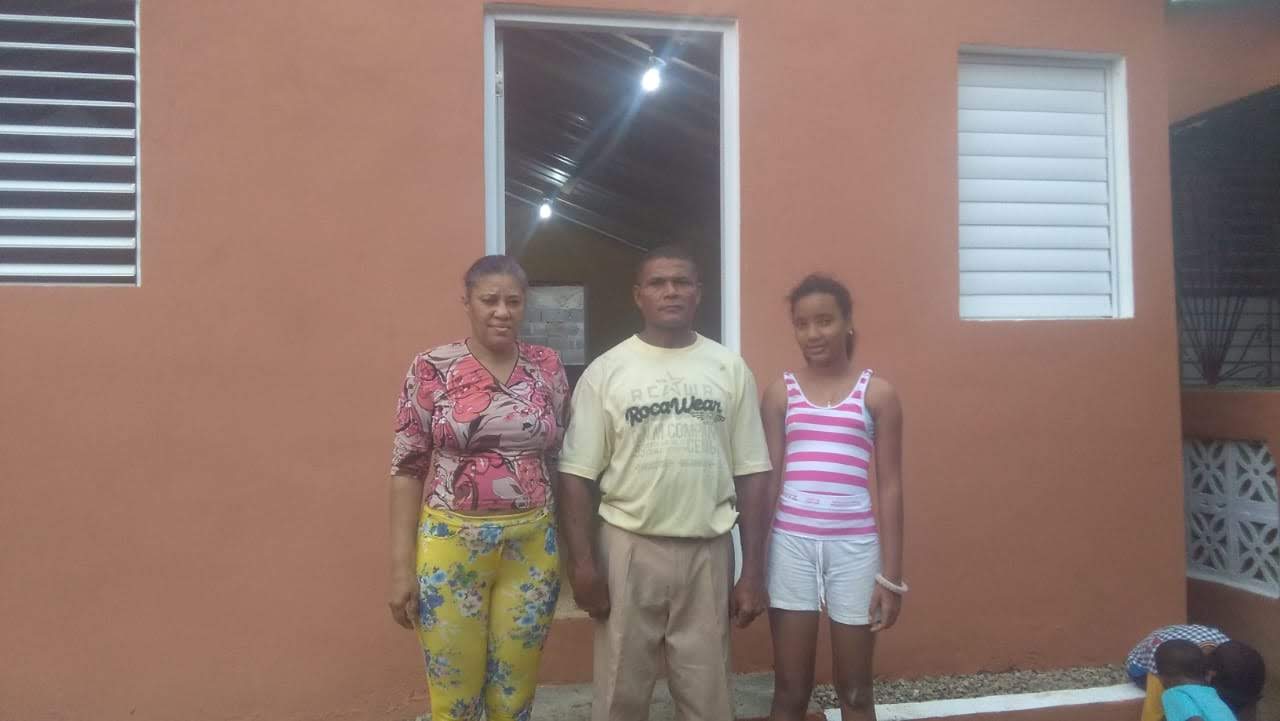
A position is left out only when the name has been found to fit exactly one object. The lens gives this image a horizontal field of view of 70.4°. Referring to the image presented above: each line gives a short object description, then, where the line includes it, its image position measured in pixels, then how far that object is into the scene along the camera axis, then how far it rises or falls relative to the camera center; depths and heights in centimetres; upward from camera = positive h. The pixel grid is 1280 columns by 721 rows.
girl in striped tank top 241 -40
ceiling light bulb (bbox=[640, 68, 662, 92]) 439 +148
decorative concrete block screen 386 -64
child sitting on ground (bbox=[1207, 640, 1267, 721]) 307 -103
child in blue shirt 279 -101
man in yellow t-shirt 228 -32
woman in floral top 221 -33
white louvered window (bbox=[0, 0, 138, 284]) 316 +86
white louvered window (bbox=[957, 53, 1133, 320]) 373 +77
